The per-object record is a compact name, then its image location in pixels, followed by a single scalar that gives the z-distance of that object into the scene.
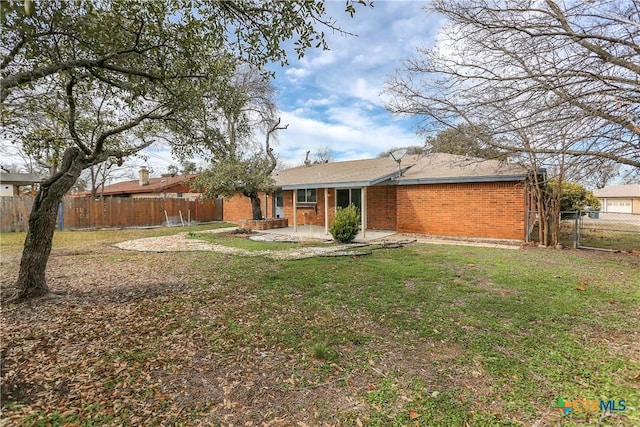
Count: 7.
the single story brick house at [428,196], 11.17
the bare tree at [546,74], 4.96
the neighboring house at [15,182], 18.97
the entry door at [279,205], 19.77
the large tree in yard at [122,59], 3.83
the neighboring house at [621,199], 34.97
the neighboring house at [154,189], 25.31
